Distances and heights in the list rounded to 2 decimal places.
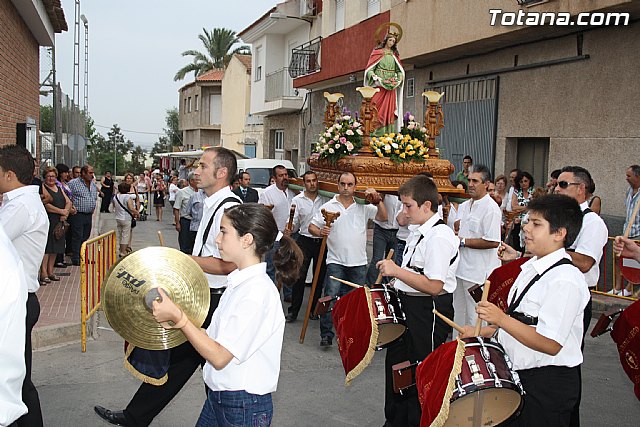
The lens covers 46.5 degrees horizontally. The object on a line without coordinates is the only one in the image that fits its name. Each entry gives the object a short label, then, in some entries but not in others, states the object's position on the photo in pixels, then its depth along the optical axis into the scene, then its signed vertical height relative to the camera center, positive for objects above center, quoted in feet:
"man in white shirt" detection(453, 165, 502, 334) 25.44 -2.61
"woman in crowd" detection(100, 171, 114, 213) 76.23 -3.40
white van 60.63 -0.84
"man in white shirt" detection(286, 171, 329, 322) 31.27 -2.87
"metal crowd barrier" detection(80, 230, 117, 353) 25.64 -4.47
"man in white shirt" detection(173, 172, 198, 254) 39.69 -4.03
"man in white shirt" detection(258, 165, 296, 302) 36.09 -1.84
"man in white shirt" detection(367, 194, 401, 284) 31.17 -3.04
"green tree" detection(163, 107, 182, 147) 242.37 +10.53
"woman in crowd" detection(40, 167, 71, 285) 37.58 -3.20
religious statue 34.12 +3.89
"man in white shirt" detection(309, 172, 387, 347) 27.02 -2.88
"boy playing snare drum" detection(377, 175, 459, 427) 16.79 -2.72
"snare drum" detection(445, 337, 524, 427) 12.22 -3.64
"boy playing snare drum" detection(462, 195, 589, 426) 12.04 -2.46
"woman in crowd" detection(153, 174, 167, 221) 85.26 -4.86
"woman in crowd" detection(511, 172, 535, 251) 43.24 -1.49
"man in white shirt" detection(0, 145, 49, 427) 16.75 -1.36
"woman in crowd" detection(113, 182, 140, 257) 50.29 -3.89
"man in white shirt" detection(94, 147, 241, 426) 16.79 -2.98
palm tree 204.33 +29.63
